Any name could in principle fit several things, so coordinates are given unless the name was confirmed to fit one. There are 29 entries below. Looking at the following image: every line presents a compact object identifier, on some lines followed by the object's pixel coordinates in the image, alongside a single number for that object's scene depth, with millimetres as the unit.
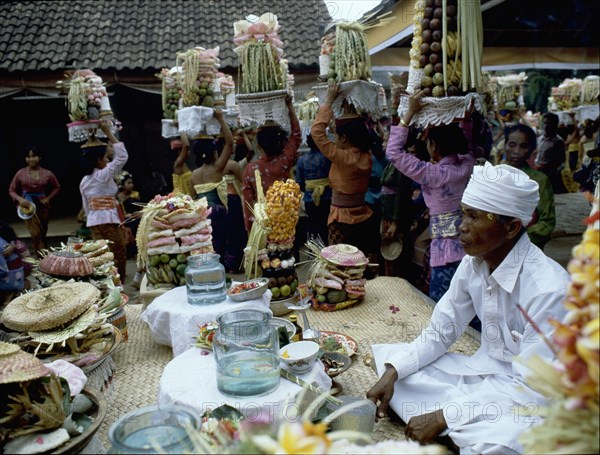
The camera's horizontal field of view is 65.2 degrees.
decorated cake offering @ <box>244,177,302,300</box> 3500
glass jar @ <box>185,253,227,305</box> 2965
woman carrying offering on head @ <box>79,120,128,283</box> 5441
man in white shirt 1854
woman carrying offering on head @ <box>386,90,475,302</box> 3336
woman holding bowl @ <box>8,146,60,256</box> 7254
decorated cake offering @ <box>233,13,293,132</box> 4195
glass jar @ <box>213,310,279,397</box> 1846
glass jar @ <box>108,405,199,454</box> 1171
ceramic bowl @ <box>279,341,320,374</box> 2025
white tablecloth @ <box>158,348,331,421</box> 1774
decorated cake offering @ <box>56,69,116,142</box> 5188
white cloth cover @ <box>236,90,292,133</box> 4223
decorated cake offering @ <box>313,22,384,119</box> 4055
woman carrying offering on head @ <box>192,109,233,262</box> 5504
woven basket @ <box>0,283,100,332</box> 2322
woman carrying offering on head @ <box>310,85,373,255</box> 4422
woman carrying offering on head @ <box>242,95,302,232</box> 4680
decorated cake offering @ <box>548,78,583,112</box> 9789
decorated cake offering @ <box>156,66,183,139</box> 5590
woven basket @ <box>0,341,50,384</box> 1486
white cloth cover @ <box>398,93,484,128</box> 2975
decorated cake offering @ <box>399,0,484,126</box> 2928
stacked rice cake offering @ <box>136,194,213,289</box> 3416
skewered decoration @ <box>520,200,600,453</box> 950
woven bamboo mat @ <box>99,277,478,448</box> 2607
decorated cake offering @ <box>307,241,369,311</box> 3889
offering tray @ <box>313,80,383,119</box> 4109
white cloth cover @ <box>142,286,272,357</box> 2809
